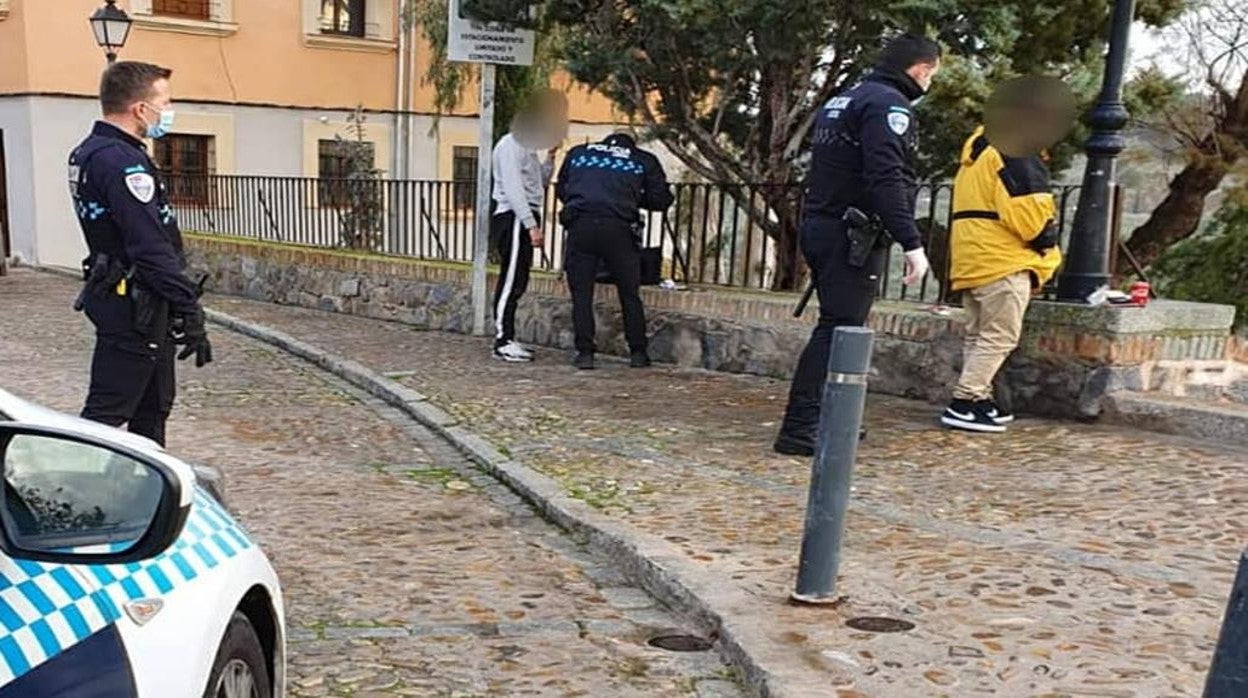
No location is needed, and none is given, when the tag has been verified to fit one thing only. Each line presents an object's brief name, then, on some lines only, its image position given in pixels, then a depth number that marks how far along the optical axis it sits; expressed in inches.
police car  79.0
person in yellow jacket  253.0
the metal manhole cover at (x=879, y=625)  152.3
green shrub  444.8
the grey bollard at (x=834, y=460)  158.7
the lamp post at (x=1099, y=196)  266.2
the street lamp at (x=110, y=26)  653.3
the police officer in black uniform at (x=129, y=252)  177.8
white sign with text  414.3
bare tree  387.2
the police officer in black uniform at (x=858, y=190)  224.1
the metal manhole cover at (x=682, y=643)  159.0
